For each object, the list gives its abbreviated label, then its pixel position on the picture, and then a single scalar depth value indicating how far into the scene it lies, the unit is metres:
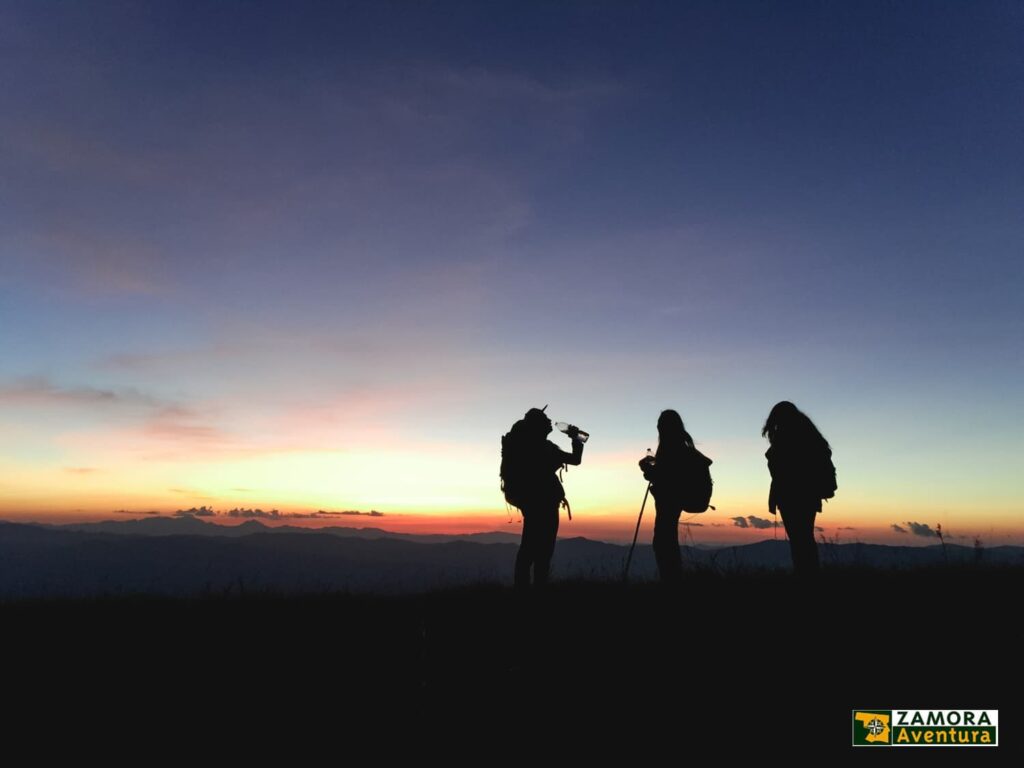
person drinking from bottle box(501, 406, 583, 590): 8.13
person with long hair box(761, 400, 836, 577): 7.80
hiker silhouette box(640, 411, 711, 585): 8.05
